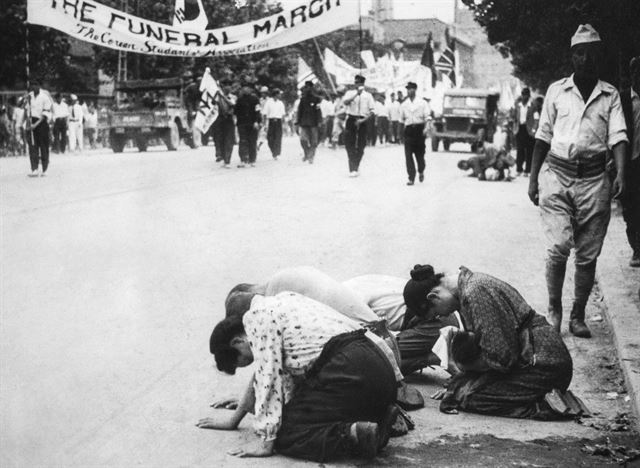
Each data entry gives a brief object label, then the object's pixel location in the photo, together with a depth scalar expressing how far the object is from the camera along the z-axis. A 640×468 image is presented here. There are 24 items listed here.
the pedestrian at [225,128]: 22.67
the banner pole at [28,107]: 18.00
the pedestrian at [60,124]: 30.05
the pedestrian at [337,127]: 33.05
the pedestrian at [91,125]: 36.41
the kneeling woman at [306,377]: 4.46
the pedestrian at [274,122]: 25.89
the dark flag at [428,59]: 35.67
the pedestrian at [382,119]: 39.61
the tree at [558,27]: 9.09
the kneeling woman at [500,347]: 5.05
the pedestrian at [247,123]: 22.52
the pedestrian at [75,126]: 32.69
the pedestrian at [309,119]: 23.64
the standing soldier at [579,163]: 6.39
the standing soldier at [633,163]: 6.60
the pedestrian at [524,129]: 18.18
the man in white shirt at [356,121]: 19.44
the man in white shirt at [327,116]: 35.84
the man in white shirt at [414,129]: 17.03
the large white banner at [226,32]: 9.82
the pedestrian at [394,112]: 39.75
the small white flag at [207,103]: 22.44
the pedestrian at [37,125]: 18.20
